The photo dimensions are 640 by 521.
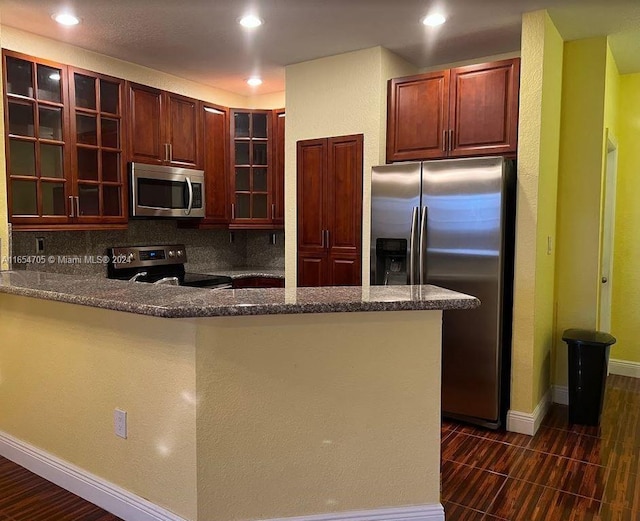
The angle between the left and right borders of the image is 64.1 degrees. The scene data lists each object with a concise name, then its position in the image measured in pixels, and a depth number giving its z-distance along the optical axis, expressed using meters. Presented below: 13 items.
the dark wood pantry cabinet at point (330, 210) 3.78
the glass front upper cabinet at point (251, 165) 4.62
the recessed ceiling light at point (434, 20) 3.09
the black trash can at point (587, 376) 3.23
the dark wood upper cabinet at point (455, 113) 3.21
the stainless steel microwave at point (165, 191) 3.83
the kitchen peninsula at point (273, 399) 1.87
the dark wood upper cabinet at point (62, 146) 3.21
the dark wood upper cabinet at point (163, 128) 3.86
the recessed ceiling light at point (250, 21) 3.09
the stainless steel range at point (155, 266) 4.05
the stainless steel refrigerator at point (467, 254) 3.11
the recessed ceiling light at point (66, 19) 3.11
